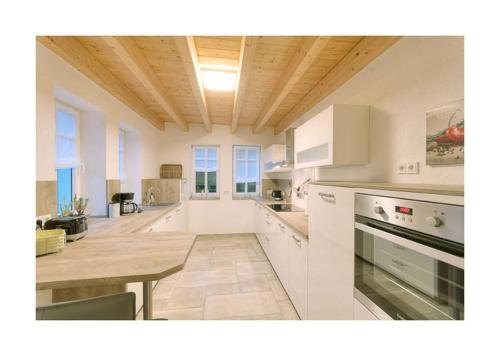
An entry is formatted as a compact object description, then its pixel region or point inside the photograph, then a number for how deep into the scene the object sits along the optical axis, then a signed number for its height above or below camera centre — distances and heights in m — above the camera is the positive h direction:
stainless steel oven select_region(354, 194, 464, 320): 0.61 -0.33
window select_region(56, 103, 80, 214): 1.93 +0.27
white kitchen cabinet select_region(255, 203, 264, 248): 3.60 -0.93
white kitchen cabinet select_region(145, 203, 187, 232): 2.42 -0.69
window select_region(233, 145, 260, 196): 4.68 +0.18
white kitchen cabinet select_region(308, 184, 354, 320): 1.08 -0.50
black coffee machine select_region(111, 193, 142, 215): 2.48 -0.34
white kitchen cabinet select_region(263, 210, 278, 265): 2.72 -0.93
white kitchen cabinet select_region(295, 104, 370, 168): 1.61 +0.37
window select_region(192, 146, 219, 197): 4.59 +0.12
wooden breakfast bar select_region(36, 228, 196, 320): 0.80 -0.42
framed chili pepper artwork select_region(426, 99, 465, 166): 0.97 +0.24
